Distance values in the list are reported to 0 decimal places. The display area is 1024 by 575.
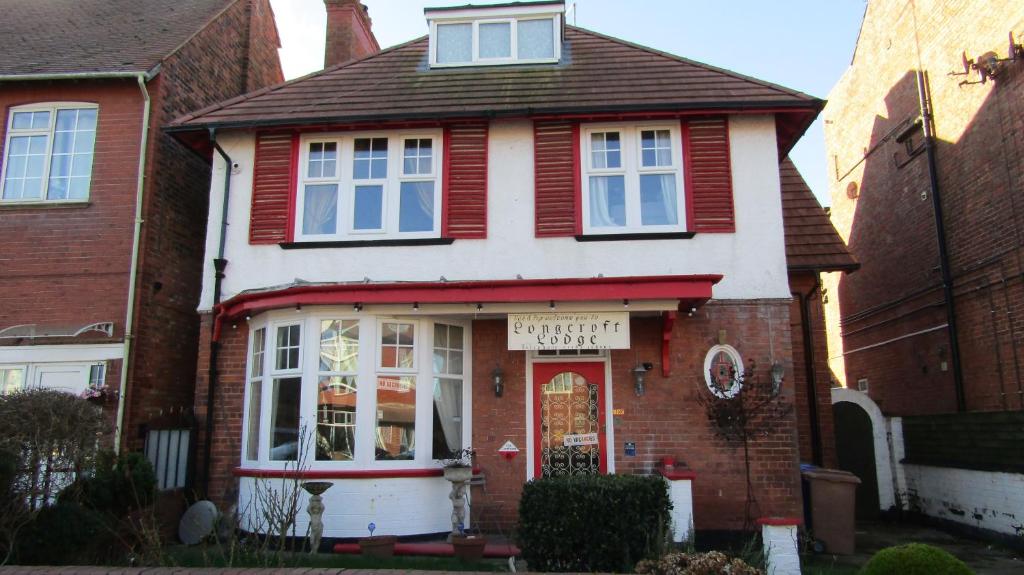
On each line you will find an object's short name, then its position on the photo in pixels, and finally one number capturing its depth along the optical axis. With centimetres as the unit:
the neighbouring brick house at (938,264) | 1155
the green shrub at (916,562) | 500
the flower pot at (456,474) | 934
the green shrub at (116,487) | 729
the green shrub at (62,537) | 658
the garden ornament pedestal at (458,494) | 931
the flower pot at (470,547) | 840
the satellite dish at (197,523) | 968
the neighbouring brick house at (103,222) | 1111
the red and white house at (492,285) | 965
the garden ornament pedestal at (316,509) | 864
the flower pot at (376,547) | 840
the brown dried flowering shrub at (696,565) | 579
